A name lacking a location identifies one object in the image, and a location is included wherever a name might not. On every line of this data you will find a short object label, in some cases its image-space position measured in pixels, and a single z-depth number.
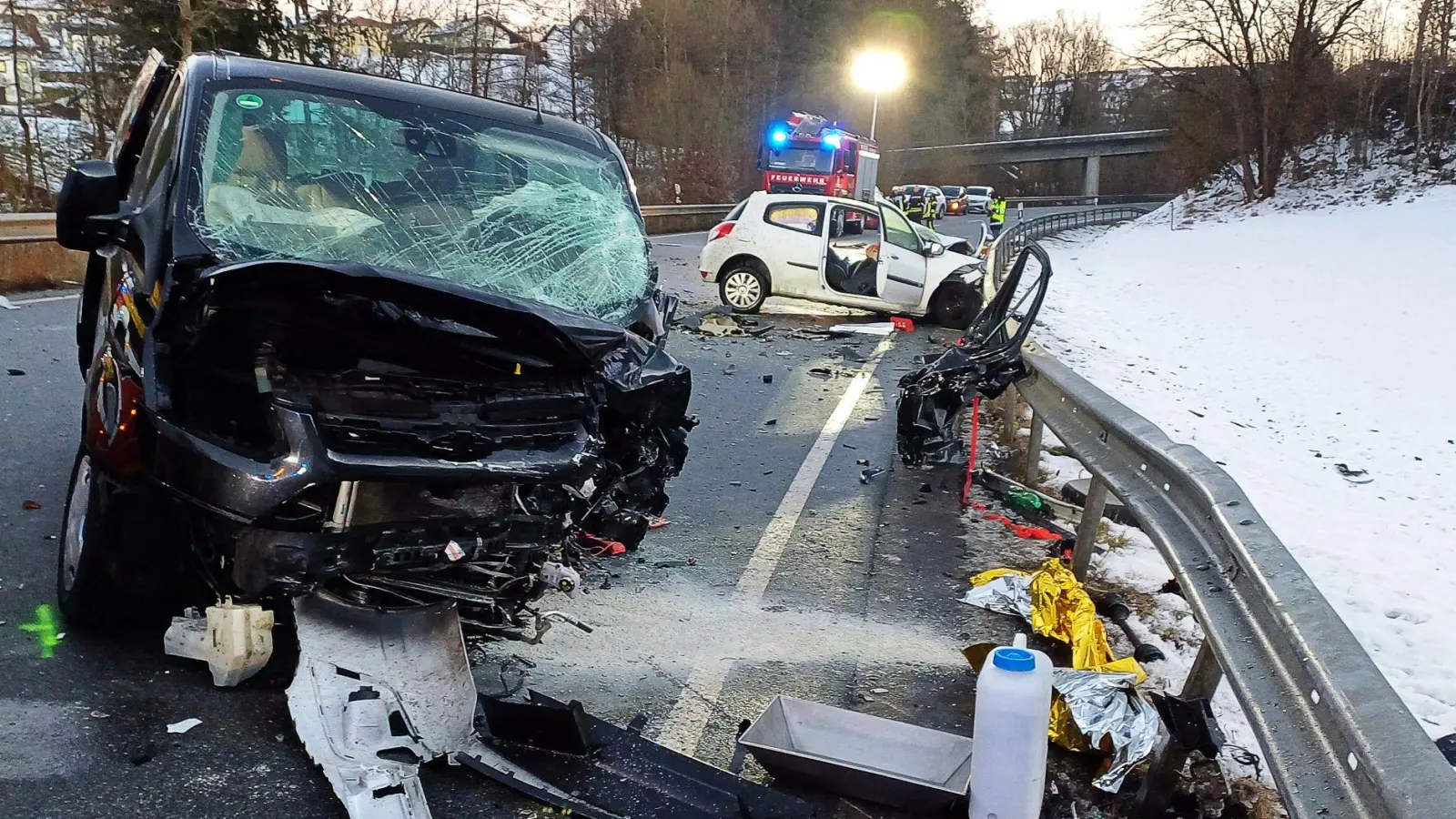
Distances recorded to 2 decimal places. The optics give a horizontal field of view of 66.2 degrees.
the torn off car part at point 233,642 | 3.41
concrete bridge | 74.94
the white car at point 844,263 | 14.23
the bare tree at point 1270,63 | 41.34
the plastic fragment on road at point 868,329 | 13.64
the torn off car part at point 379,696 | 2.89
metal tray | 3.04
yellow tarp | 3.37
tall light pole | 50.03
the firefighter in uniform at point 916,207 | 41.28
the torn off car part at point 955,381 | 6.09
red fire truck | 29.28
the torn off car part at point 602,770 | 2.92
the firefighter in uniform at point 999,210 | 45.09
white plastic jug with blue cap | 2.88
